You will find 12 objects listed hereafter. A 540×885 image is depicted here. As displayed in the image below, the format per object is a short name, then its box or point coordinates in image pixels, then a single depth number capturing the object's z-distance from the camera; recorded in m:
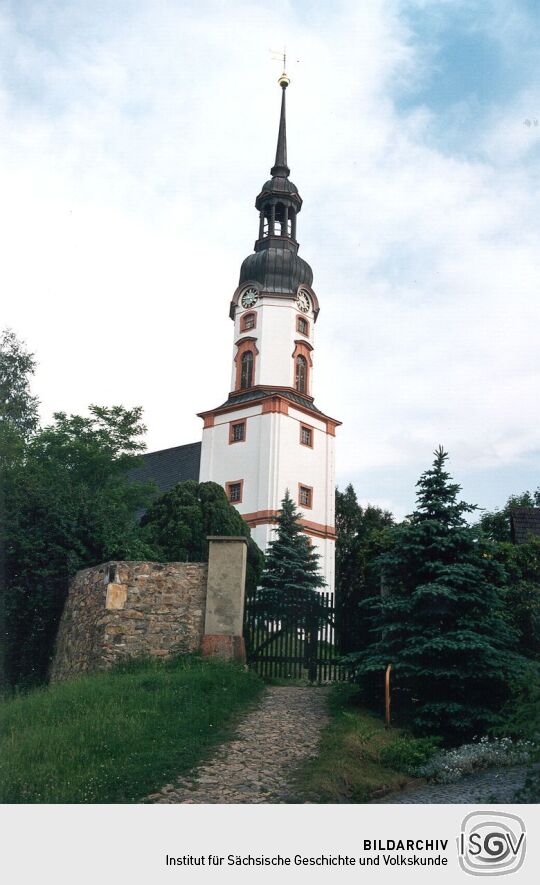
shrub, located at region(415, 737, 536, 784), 9.48
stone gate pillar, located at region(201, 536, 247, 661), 14.40
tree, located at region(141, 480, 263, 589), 26.73
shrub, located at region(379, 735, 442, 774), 9.77
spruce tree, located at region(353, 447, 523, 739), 11.13
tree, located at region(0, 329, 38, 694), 28.36
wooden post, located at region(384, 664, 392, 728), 11.11
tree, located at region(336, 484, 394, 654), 15.77
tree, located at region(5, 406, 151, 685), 15.80
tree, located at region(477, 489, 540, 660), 14.16
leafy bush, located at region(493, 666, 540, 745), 7.61
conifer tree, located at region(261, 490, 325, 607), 27.98
